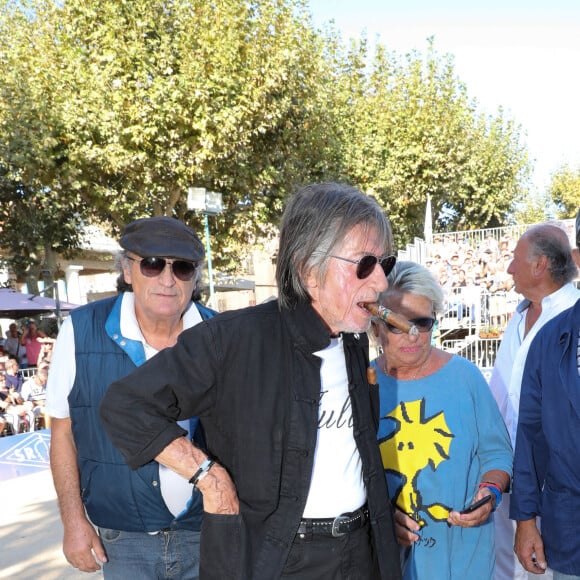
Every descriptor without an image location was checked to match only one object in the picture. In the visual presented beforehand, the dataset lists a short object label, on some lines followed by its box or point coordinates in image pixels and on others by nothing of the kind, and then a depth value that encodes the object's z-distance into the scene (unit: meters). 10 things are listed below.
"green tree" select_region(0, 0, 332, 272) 15.88
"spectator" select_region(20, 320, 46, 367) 15.49
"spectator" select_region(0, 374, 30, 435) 10.75
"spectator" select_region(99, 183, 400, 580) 1.81
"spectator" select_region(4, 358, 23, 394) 11.53
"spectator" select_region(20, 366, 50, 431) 11.14
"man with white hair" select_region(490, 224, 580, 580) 4.05
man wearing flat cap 2.57
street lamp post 11.57
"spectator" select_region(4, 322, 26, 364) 15.73
